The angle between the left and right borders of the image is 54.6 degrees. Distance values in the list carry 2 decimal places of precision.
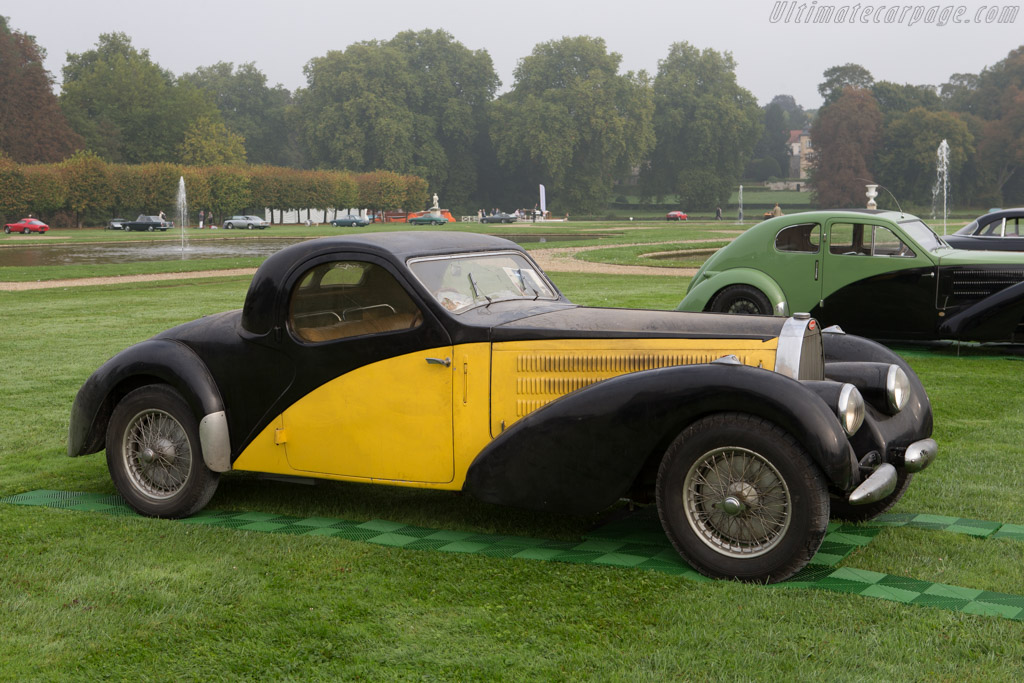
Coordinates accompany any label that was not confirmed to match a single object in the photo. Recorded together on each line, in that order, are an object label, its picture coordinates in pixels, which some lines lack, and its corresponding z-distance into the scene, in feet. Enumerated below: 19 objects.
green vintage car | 36.47
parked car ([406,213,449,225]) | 249.75
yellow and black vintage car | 14.58
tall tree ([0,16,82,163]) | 268.82
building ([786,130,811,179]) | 579.48
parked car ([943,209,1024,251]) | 54.08
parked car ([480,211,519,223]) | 276.82
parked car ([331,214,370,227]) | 269.13
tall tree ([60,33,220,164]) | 313.94
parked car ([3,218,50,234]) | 217.36
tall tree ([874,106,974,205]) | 295.07
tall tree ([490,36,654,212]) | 331.16
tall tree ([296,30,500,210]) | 334.03
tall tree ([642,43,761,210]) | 350.02
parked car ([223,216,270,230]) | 254.47
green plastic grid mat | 14.15
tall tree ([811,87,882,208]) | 301.63
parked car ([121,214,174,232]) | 234.58
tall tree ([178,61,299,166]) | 407.44
